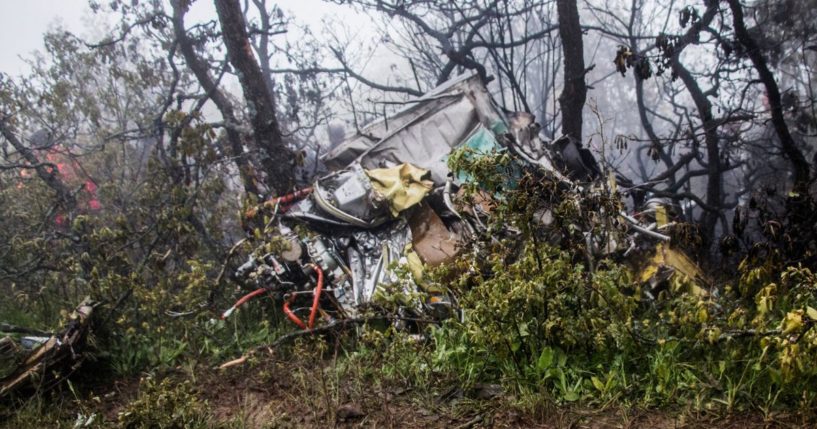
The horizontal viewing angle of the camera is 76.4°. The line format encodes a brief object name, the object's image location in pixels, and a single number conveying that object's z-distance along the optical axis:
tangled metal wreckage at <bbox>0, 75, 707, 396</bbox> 3.70
